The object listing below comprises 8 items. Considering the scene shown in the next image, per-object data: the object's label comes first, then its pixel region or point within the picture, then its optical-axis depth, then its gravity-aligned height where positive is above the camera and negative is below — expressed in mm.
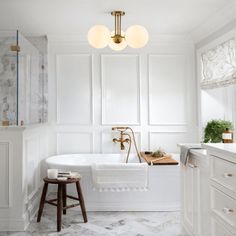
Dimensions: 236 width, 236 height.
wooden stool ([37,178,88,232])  3005 -749
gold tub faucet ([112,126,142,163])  4453 -194
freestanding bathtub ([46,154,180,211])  3551 -833
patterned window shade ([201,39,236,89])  3383 +755
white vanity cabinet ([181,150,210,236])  2197 -561
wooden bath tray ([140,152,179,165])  3561 -430
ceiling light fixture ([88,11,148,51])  3066 +952
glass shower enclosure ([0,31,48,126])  3211 +546
